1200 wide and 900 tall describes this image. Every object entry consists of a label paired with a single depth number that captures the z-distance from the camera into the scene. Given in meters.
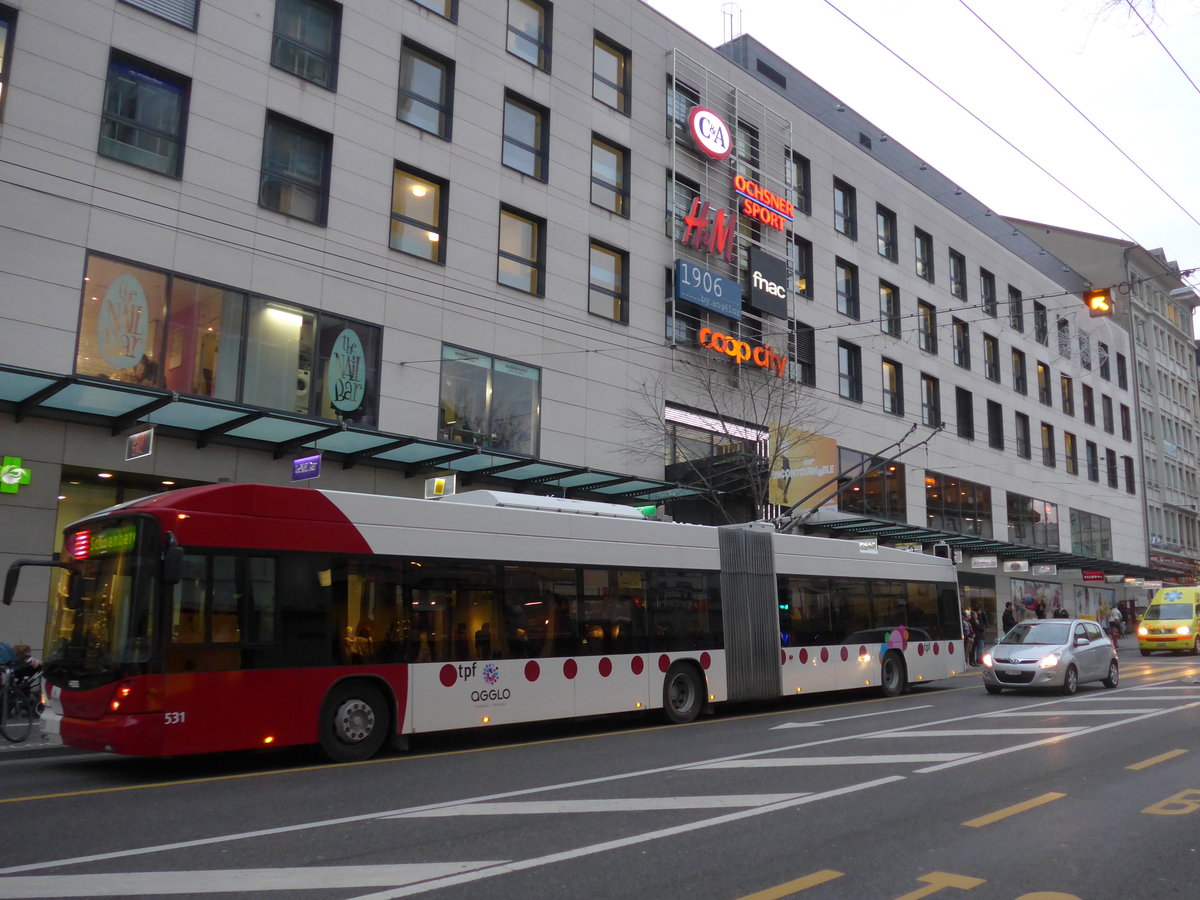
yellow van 34.53
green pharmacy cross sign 16.00
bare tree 26.28
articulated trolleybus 10.34
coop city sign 28.65
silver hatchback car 18.39
